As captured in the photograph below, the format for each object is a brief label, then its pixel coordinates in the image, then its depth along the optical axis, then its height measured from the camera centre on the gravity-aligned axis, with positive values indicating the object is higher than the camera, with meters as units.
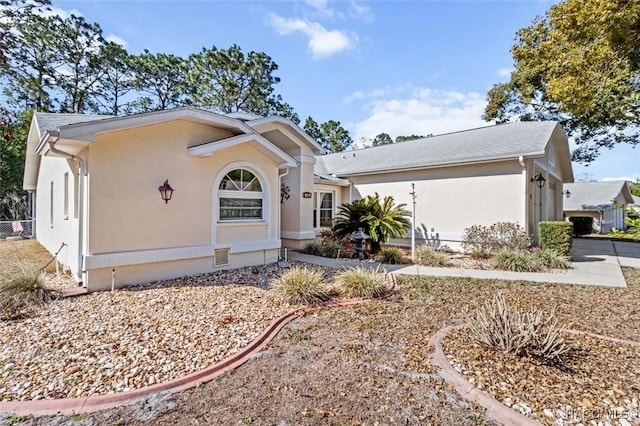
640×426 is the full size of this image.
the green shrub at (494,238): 10.42 -0.80
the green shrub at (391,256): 10.27 -1.39
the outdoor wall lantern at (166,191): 7.11 +0.60
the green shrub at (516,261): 9.04 -1.40
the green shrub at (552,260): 9.30 -1.37
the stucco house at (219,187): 6.47 +0.94
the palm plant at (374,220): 11.09 -0.16
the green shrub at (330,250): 11.13 -1.27
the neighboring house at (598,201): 28.23 +1.57
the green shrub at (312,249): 11.52 -1.29
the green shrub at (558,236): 9.98 -0.67
